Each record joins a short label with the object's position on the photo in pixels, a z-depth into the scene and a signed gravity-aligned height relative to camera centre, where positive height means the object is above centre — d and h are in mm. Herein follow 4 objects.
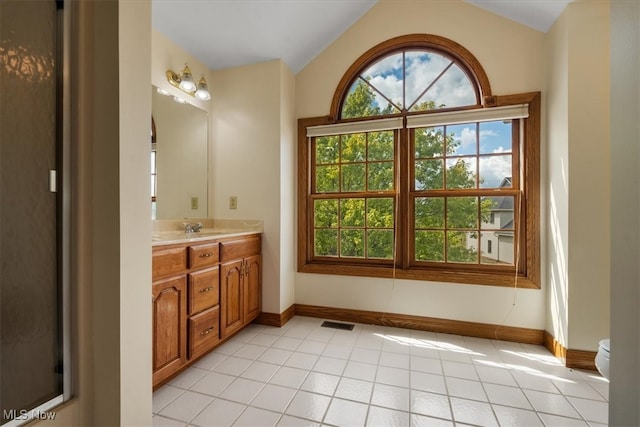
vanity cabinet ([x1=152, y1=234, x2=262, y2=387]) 1574 -576
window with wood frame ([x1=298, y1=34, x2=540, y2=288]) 2309 +352
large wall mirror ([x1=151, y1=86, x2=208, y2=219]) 2271 +461
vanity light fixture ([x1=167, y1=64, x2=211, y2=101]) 2309 +1090
